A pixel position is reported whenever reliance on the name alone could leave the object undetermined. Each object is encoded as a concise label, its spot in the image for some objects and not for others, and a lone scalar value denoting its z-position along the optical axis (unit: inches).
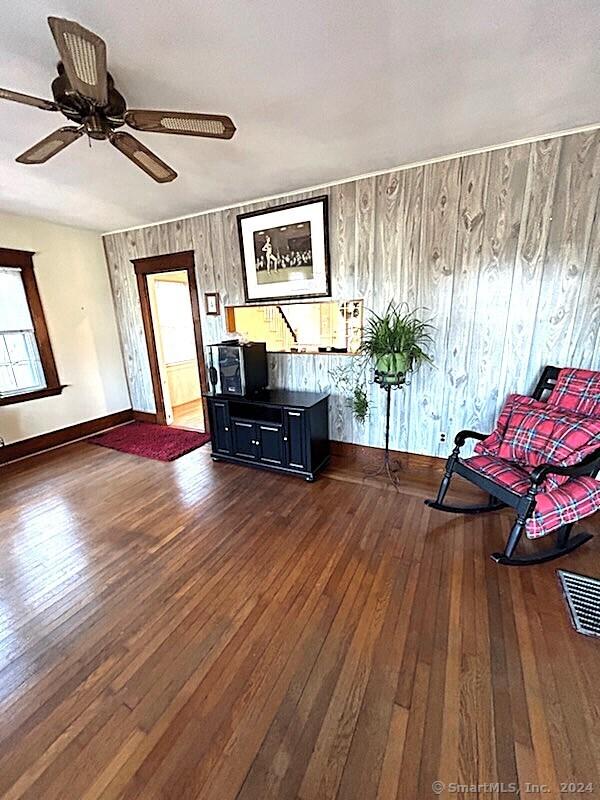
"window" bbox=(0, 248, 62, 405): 149.2
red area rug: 157.6
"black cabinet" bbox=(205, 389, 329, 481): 125.5
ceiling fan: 48.1
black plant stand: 110.4
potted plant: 108.6
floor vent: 65.6
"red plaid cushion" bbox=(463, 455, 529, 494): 84.3
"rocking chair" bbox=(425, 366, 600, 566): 78.7
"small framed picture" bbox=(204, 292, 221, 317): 157.6
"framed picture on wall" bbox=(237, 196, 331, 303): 127.5
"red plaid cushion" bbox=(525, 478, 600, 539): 77.7
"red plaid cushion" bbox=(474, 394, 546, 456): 99.0
